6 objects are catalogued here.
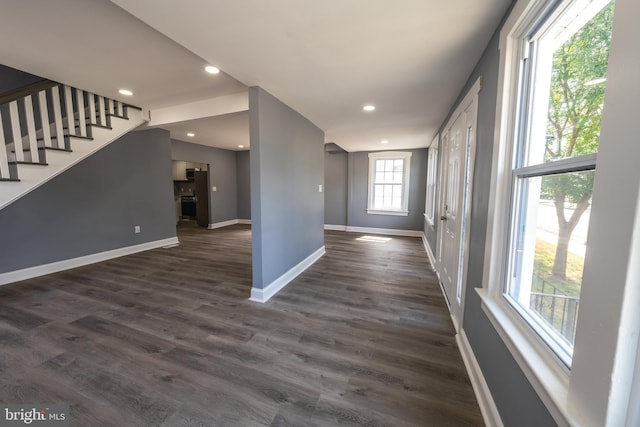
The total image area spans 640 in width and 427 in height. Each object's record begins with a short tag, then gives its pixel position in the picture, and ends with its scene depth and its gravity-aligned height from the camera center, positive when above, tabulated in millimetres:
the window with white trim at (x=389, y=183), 6309 +238
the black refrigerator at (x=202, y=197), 7195 -216
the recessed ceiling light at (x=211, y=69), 2356 +1209
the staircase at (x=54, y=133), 2531 +704
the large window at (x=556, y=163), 853 +121
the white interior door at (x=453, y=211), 2293 -209
